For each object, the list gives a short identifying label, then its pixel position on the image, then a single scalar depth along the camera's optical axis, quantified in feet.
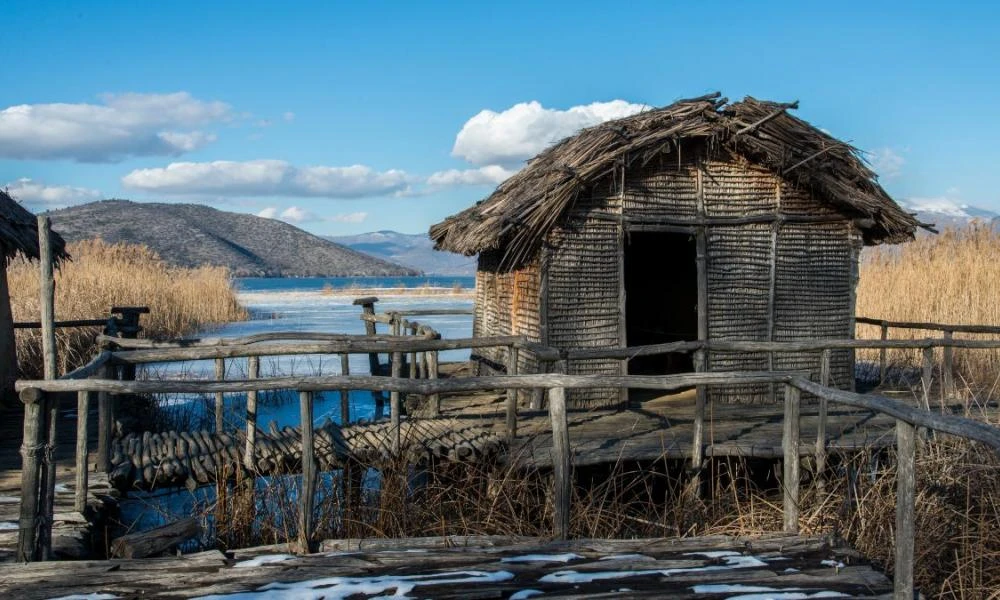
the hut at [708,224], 30.83
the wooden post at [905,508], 12.19
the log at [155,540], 15.20
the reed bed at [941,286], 47.70
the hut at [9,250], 33.27
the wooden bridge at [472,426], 14.96
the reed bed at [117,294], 42.93
